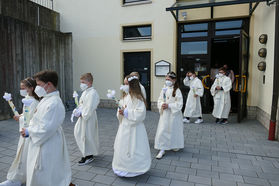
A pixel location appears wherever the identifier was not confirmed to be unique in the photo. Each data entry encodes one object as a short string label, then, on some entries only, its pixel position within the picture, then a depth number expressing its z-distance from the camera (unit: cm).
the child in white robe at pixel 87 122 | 384
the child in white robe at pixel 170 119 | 441
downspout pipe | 532
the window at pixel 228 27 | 833
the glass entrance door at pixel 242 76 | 709
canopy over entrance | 696
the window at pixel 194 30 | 875
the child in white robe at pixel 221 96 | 734
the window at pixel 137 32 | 955
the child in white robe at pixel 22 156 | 300
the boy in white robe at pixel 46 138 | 234
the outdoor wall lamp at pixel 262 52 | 693
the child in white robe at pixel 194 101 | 754
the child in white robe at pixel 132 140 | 322
